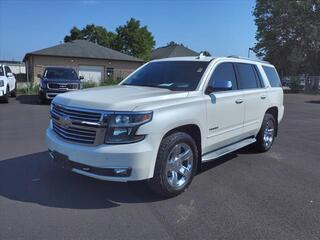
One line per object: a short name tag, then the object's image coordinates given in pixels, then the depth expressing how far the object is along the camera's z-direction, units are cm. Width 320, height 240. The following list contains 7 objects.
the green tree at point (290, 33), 2613
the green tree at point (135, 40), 3686
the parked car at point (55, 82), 1250
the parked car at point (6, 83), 1209
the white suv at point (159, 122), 297
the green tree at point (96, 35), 3989
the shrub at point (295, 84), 2676
